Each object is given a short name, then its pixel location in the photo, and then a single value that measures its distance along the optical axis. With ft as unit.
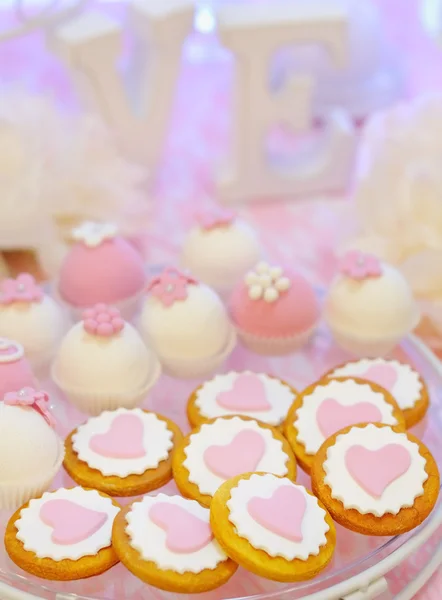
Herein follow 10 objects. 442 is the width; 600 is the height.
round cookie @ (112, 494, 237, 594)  2.30
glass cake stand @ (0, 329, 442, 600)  2.36
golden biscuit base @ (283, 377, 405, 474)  2.77
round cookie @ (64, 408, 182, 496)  2.68
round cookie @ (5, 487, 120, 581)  2.37
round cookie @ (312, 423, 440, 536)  2.48
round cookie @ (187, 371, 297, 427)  2.97
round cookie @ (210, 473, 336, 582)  2.31
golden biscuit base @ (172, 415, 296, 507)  2.61
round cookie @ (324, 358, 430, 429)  3.00
